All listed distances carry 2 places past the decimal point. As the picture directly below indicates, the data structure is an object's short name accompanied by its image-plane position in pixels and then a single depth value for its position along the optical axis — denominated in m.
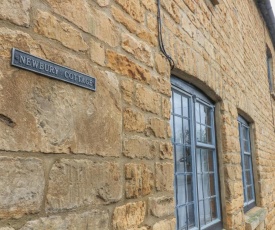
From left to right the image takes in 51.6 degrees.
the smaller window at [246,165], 4.70
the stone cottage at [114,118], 1.19
